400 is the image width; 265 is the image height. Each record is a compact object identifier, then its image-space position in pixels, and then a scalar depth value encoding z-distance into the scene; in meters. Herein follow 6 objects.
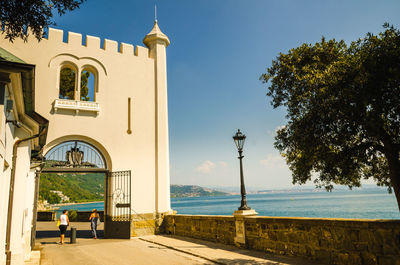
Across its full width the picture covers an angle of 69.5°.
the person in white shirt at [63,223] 12.65
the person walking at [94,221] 13.83
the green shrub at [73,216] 26.58
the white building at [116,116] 13.29
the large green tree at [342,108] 5.42
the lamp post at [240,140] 10.69
